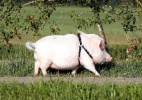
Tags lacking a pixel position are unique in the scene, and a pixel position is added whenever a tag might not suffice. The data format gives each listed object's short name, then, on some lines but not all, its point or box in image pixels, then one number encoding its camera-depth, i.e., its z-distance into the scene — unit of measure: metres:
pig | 14.05
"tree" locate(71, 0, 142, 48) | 15.32
